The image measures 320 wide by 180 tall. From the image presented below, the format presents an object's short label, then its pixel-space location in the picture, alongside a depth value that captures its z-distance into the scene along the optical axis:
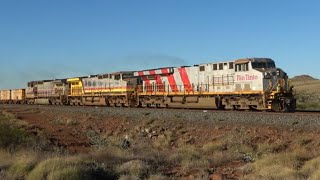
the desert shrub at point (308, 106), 35.12
